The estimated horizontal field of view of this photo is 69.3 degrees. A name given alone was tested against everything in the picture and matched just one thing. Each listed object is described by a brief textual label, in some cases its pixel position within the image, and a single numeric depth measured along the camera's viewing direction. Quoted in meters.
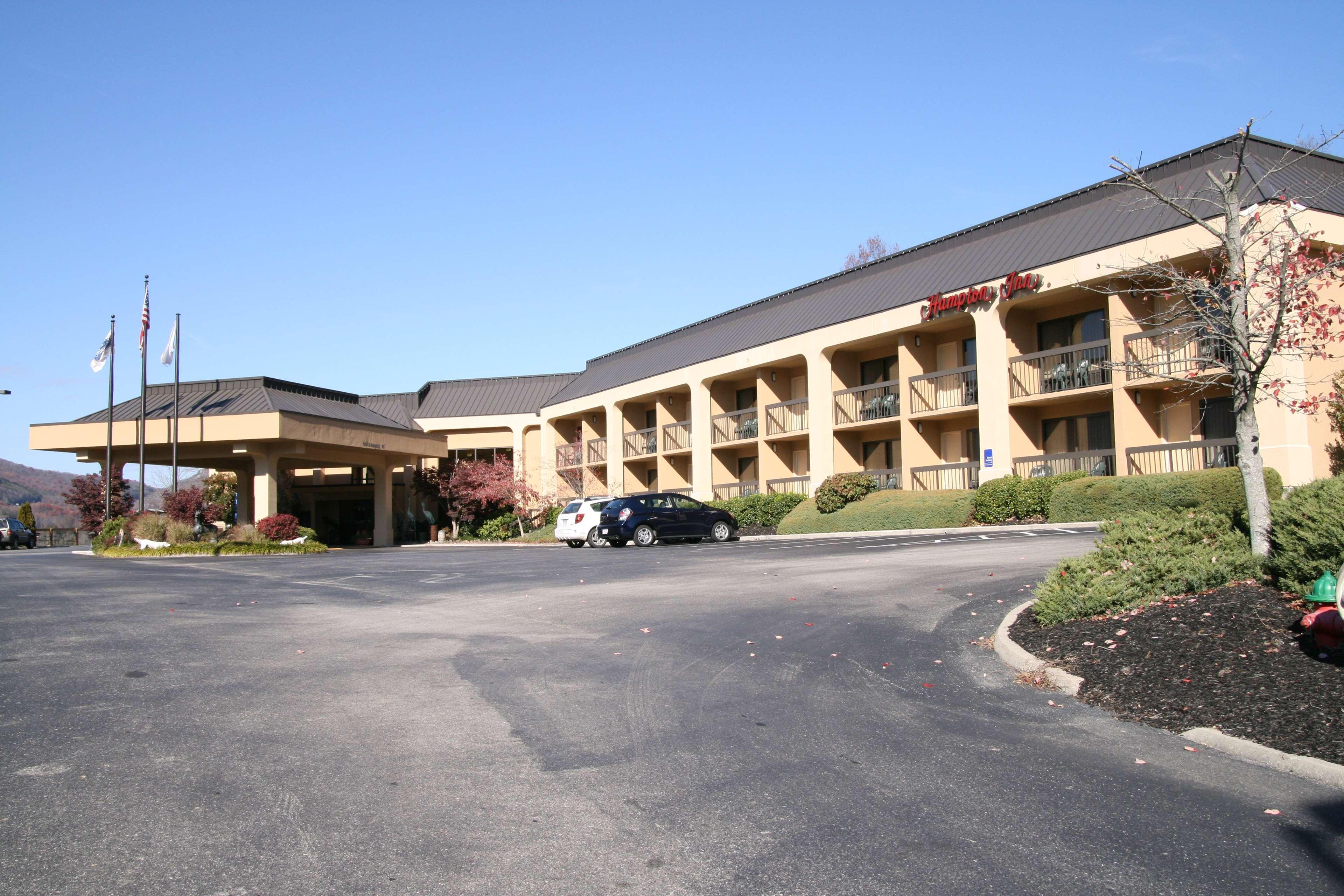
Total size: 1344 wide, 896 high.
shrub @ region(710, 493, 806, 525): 36.19
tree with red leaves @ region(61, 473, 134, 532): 48.31
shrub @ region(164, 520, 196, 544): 31.17
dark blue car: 29.22
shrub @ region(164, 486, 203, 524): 39.88
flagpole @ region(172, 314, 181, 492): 36.59
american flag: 36.03
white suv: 31.58
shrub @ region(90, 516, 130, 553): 32.75
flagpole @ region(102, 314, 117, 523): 35.78
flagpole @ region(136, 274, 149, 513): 35.62
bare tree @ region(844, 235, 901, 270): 55.12
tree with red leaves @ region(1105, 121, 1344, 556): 9.80
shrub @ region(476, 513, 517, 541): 48.88
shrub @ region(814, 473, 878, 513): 32.91
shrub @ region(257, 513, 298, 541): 34.00
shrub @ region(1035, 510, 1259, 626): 9.79
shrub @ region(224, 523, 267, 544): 32.66
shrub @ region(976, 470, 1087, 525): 26.31
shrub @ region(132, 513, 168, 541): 31.41
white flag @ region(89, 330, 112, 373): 36.66
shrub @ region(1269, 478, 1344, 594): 8.36
